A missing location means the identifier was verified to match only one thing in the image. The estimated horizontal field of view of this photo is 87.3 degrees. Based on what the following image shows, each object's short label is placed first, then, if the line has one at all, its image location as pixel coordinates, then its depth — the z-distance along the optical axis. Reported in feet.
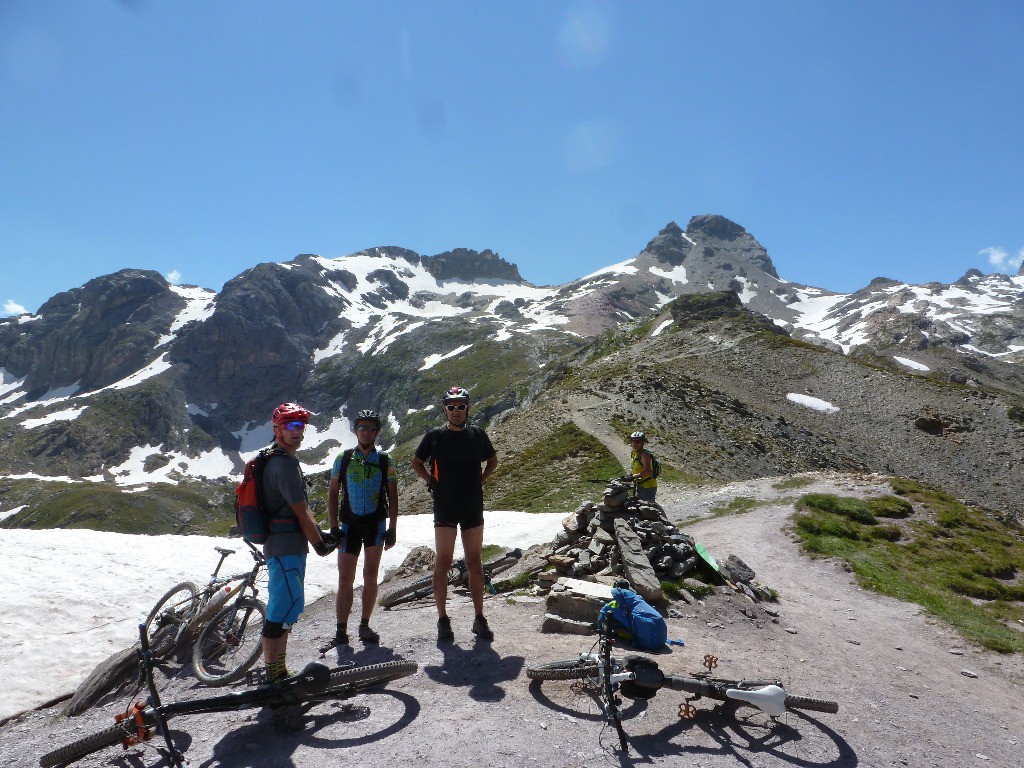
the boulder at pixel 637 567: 34.24
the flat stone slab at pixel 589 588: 31.76
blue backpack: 27.12
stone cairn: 31.73
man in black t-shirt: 27.37
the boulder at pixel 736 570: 40.78
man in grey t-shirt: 21.18
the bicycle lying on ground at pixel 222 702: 17.99
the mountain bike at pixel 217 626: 26.99
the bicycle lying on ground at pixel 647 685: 20.11
